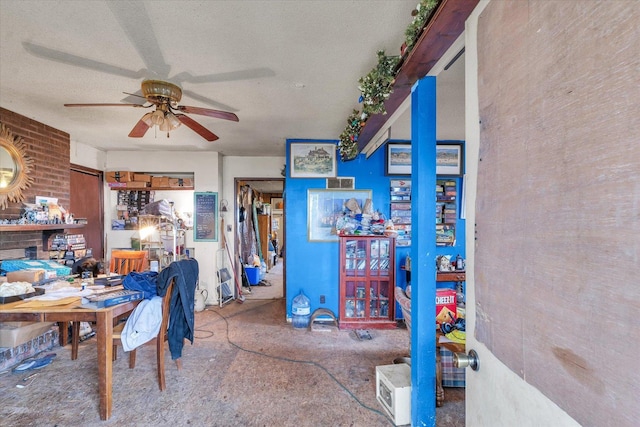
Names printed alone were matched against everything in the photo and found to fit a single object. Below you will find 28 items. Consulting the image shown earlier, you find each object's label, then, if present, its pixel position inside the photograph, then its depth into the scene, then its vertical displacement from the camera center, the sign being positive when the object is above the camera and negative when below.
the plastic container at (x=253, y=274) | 6.04 -1.29
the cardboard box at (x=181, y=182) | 4.97 +0.51
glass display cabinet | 3.88 -0.88
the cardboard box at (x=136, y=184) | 4.80 +0.46
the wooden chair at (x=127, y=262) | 3.53 -0.60
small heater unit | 2.01 -1.27
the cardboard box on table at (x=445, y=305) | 2.71 -0.88
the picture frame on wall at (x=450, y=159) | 4.24 +0.76
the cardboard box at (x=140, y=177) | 4.80 +0.57
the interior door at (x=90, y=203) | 4.29 +0.13
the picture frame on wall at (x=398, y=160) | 4.19 +0.74
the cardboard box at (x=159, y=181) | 4.91 +0.52
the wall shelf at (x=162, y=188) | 4.92 +0.40
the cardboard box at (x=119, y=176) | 4.74 +0.58
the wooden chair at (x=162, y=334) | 2.42 -1.01
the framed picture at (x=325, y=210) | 4.20 +0.03
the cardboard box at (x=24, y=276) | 2.61 -0.57
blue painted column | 1.83 -0.27
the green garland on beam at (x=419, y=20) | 1.26 +0.89
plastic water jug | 3.88 -1.34
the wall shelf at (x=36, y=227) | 2.91 -0.16
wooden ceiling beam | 1.17 +0.81
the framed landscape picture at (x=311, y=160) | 4.12 +0.73
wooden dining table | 2.07 -0.76
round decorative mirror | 3.02 +0.47
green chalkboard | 4.89 -0.08
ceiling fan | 2.17 +0.81
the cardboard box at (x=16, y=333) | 2.73 -1.14
